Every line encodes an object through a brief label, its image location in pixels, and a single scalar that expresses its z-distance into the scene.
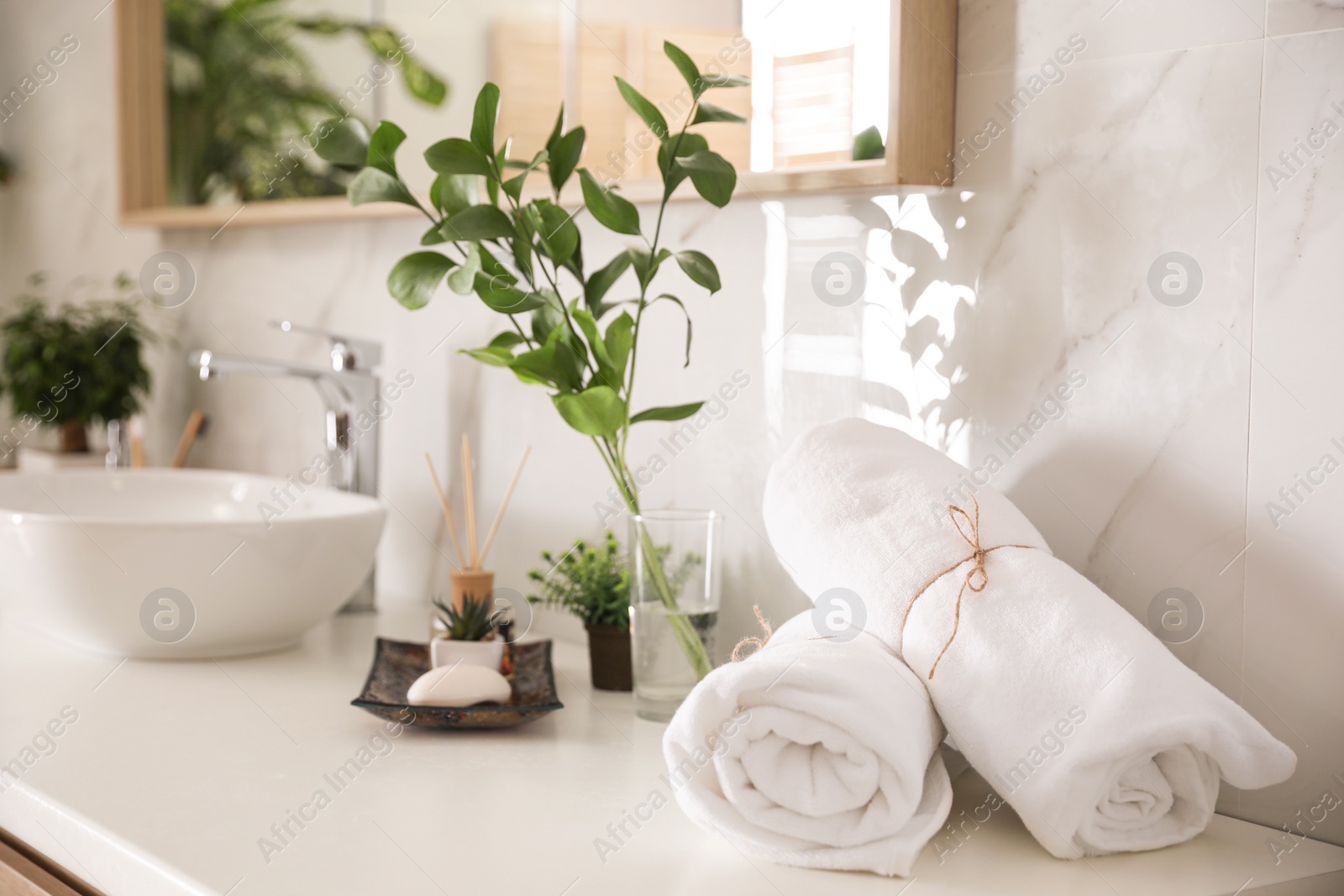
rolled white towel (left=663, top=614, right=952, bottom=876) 0.68
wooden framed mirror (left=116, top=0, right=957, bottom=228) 0.94
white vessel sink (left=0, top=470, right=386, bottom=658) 1.10
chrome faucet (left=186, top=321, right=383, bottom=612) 1.42
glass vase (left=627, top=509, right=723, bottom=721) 1.00
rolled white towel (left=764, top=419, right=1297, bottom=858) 0.68
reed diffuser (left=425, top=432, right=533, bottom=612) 1.23
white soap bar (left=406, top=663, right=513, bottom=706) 0.96
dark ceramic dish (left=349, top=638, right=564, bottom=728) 0.94
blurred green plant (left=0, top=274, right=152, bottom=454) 1.78
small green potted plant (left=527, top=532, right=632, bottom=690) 1.10
